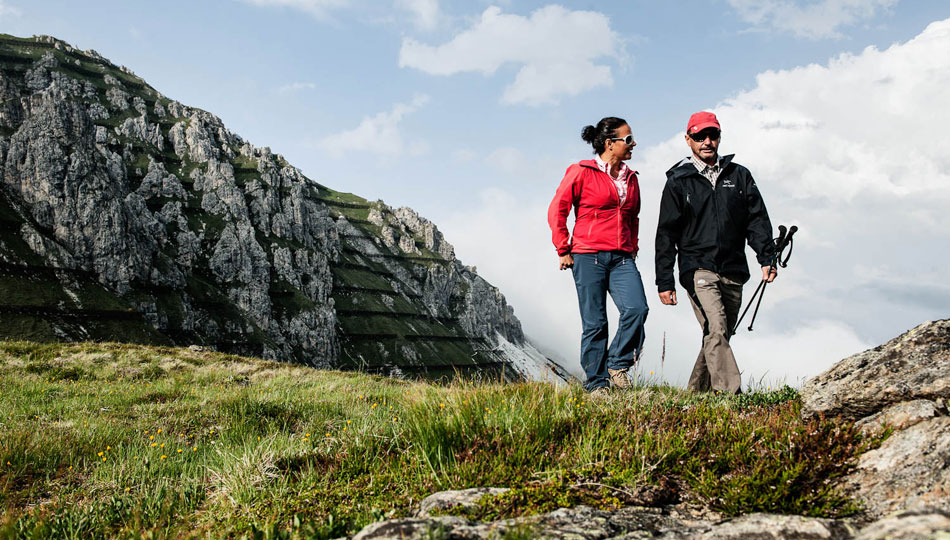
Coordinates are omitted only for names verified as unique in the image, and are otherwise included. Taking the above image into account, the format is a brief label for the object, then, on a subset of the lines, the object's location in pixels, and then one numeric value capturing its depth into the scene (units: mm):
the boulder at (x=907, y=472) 2689
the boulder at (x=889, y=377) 3533
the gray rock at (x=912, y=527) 1687
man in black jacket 7359
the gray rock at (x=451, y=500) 2957
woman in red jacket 7535
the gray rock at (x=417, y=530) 2309
